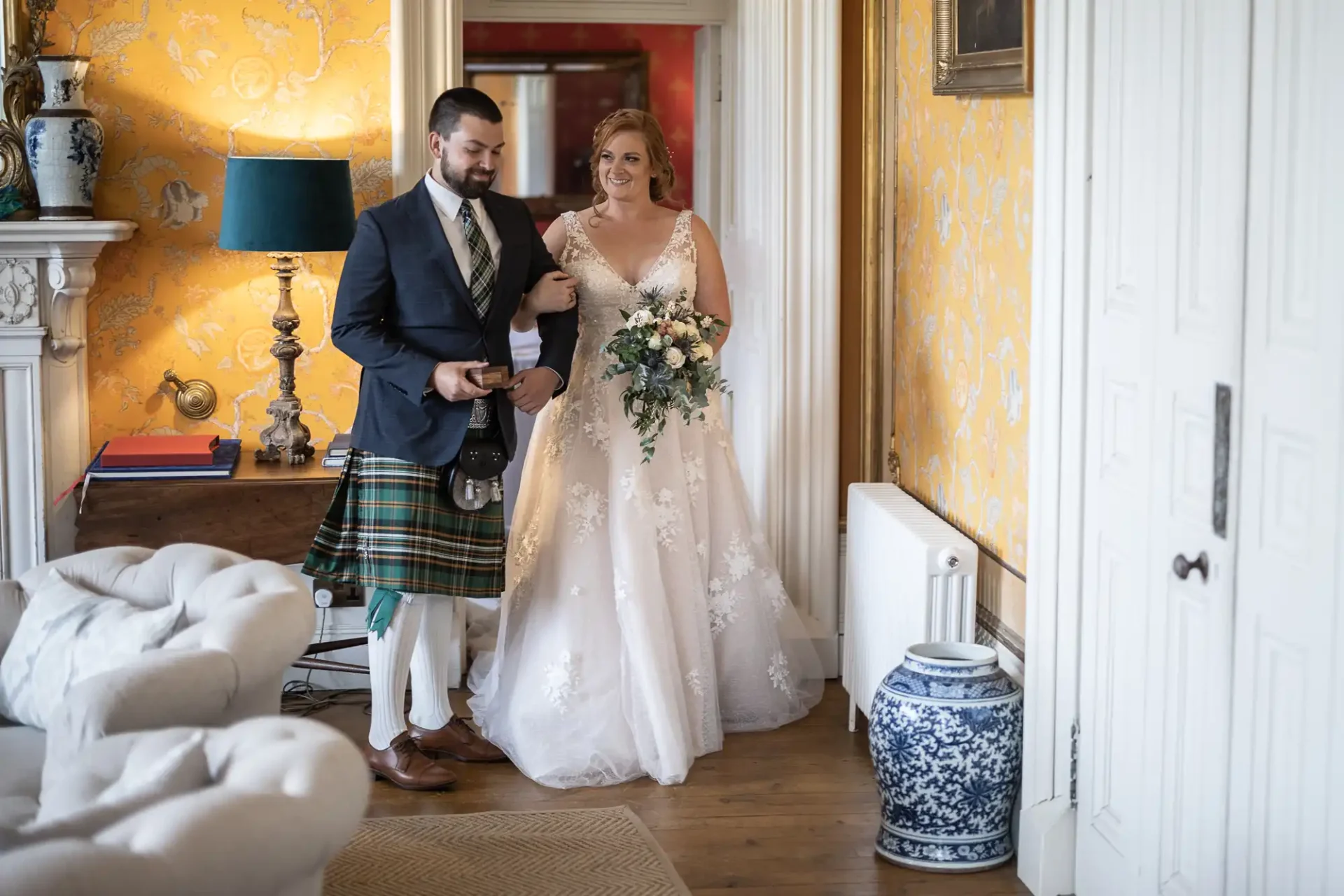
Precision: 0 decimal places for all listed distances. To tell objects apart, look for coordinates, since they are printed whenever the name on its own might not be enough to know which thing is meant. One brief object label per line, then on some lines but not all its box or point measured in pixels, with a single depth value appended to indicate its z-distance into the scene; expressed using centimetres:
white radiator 354
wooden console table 438
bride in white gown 394
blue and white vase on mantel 441
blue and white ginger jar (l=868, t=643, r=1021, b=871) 323
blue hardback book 439
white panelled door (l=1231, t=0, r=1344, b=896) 208
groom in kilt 372
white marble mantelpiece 445
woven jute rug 322
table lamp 430
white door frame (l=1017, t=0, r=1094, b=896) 294
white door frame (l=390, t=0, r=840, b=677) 460
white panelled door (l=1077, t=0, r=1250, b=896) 240
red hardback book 441
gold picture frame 318
